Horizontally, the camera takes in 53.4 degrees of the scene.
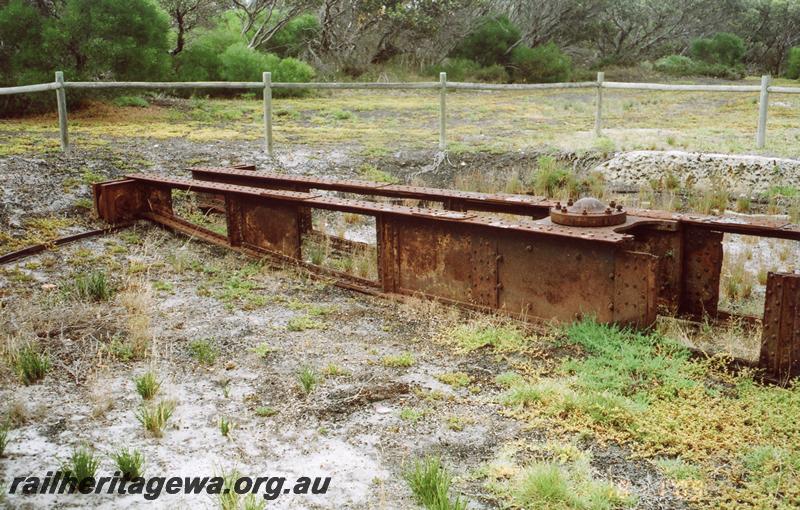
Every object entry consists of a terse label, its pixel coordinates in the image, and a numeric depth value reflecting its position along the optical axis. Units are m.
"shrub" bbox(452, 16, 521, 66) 28.80
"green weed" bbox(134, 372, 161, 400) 4.62
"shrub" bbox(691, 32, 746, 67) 32.83
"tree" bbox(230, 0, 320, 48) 25.19
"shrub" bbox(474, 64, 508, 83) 26.92
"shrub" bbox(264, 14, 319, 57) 27.00
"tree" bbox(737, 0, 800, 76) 33.81
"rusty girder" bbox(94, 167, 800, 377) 5.25
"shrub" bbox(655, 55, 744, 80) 30.72
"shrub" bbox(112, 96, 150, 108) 16.61
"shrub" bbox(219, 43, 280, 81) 20.09
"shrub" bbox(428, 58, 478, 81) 26.75
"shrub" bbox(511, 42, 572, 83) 27.64
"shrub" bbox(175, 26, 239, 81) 19.72
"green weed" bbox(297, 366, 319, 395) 4.72
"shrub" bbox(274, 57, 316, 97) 21.27
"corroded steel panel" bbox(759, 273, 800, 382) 4.68
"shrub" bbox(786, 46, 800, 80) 28.38
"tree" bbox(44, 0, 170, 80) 14.58
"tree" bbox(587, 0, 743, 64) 35.12
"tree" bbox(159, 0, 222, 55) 20.22
